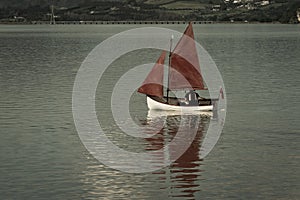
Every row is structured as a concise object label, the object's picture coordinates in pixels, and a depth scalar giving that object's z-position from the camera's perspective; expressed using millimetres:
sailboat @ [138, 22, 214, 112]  66125
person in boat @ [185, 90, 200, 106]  65938
